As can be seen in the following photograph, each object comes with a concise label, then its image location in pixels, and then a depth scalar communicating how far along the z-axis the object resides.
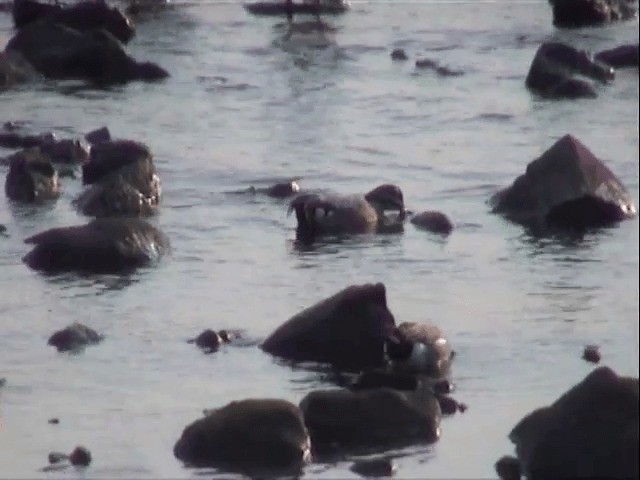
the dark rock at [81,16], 35.59
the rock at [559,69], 30.58
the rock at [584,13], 38.19
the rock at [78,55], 33.53
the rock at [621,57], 33.03
